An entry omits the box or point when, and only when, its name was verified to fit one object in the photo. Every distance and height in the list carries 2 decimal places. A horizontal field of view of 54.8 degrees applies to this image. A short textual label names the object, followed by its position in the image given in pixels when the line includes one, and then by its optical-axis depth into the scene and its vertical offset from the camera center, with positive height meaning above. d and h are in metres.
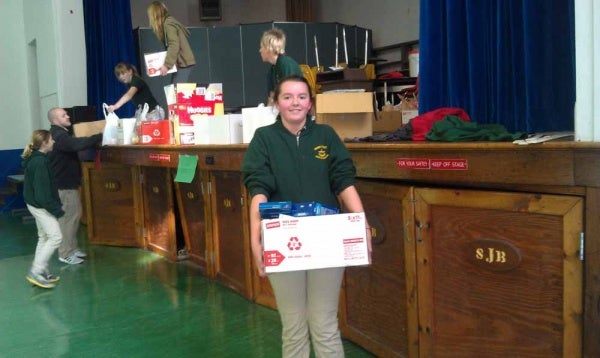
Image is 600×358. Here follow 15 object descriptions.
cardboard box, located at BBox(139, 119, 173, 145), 4.35 +0.08
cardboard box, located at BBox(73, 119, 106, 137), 5.36 +0.16
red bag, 2.51 +0.06
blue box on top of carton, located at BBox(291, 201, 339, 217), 1.81 -0.23
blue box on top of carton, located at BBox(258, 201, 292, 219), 1.79 -0.22
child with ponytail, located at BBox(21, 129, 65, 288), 4.04 -0.39
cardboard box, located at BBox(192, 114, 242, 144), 3.62 +0.07
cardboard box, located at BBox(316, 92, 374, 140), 3.04 +0.12
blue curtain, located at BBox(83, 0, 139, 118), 7.23 +1.23
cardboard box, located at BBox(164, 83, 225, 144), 4.01 +0.26
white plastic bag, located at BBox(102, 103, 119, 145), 4.99 +0.11
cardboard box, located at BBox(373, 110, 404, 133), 4.68 +0.09
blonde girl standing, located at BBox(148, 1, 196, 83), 4.59 +0.82
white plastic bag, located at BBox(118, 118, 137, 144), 4.84 +0.11
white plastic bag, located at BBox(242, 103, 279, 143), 3.33 +0.12
